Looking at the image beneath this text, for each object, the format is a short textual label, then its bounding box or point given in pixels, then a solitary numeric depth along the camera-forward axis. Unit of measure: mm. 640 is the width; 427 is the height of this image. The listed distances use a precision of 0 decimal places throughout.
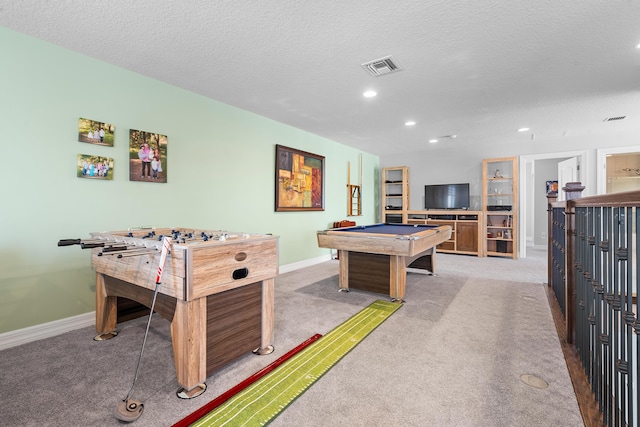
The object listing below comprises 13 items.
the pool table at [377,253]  3135
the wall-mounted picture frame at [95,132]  2590
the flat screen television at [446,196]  6680
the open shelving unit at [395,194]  7230
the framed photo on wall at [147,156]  2914
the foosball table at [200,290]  1646
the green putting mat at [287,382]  1453
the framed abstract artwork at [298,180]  4641
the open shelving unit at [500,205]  6066
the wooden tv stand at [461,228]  6254
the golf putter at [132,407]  1432
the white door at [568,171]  5734
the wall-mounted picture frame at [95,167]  2582
